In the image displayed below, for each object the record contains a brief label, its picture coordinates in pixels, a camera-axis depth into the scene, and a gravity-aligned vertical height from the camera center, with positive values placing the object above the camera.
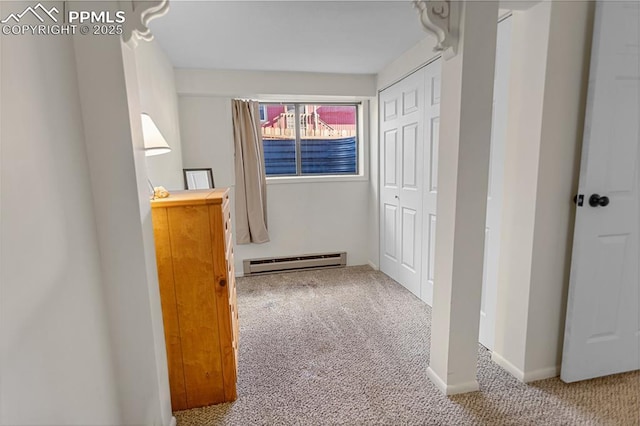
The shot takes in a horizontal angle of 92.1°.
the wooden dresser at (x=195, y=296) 1.45 -0.61
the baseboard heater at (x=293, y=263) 3.54 -1.10
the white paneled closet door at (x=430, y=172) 2.44 -0.06
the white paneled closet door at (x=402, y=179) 2.74 -0.12
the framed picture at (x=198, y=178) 3.14 -0.08
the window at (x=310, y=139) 3.59 +0.34
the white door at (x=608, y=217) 1.48 -0.28
